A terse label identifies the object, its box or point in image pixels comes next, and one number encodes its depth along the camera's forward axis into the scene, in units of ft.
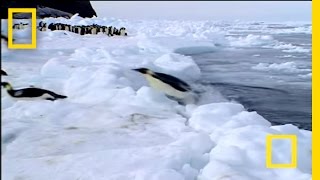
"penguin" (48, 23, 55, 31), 60.02
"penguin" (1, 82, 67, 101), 16.14
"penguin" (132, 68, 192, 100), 18.86
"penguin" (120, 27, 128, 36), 57.80
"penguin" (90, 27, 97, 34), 56.75
